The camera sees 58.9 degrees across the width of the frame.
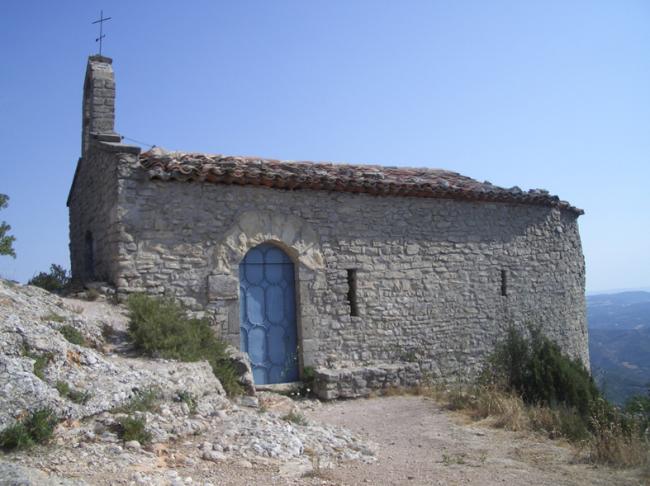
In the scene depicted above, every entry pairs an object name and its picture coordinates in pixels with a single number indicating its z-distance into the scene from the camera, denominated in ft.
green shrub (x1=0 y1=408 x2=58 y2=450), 13.53
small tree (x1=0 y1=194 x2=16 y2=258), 30.35
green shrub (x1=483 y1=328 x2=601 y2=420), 27.50
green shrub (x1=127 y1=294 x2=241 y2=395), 22.07
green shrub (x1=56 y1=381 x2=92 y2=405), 15.93
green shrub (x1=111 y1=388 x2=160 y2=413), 16.47
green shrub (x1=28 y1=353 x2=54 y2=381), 16.08
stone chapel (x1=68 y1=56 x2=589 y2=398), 26.73
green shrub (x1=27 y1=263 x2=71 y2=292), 28.22
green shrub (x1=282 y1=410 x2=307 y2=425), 20.68
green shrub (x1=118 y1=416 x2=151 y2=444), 15.24
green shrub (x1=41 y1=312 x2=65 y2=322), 19.91
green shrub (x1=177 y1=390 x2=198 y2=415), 18.37
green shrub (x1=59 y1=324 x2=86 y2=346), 19.40
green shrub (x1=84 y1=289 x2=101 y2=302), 25.29
